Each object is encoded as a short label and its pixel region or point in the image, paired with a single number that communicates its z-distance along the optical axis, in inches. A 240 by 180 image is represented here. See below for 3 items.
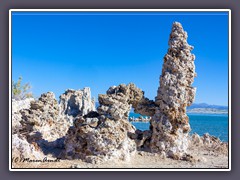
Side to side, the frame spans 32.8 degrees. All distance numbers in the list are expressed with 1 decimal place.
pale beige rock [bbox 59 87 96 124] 1031.0
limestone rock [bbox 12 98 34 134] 693.0
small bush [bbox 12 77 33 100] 1292.6
